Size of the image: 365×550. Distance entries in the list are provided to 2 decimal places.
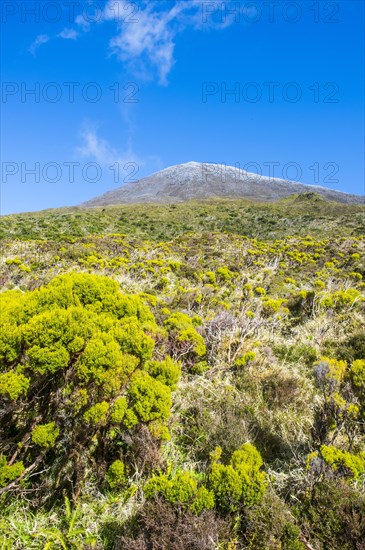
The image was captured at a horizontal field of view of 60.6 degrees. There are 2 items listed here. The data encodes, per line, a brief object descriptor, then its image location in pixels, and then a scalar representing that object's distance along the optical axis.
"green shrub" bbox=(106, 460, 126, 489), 2.76
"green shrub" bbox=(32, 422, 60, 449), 2.67
